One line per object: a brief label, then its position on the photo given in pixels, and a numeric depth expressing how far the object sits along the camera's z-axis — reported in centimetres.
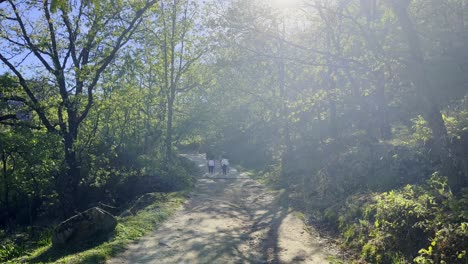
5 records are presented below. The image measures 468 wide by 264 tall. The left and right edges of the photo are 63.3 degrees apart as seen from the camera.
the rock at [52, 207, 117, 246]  1104
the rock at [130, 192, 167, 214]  1860
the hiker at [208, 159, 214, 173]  3366
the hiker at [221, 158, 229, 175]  3256
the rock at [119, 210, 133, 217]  1683
